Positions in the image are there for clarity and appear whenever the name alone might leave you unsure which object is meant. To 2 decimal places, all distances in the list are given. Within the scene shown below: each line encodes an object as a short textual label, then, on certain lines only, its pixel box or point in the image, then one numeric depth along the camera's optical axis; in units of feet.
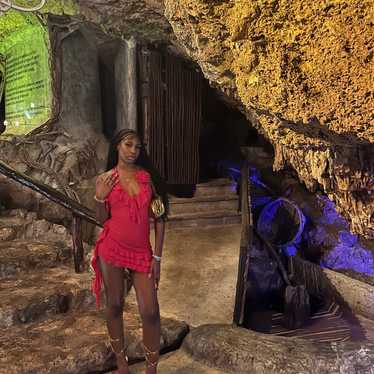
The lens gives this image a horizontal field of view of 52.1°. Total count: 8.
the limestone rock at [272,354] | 10.17
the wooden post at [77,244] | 14.10
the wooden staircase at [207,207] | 22.61
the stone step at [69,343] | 9.70
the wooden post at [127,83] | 22.48
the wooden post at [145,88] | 22.68
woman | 8.51
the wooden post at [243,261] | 14.16
